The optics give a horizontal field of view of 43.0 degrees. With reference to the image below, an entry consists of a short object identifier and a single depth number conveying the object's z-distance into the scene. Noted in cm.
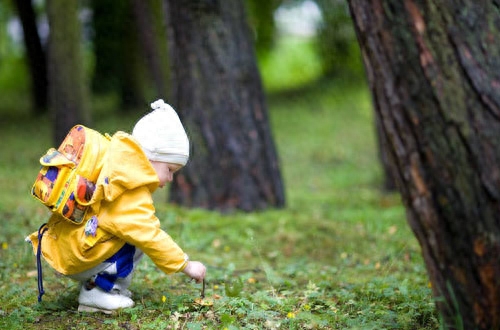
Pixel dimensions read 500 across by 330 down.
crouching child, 340
